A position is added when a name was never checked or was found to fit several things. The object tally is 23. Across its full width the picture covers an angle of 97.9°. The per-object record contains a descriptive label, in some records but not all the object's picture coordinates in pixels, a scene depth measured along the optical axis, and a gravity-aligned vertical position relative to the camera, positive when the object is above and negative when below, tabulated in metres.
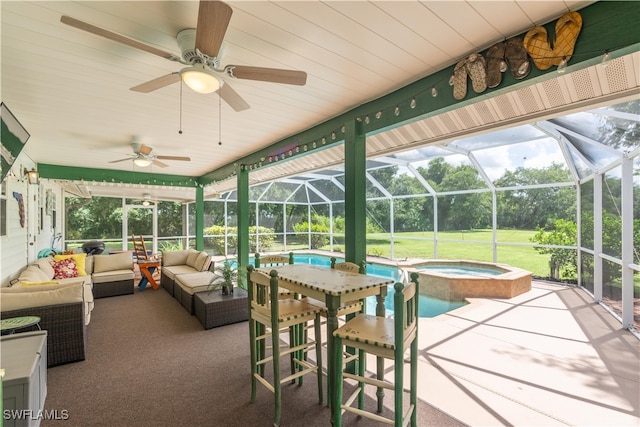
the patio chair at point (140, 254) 7.04 -0.97
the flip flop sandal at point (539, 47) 1.85 +1.12
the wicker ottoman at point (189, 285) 4.73 -1.20
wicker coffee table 4.10 -1.39
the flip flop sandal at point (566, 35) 1.73 +1.13
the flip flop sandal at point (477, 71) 2.15 +1.12
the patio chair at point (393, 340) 1.73 -0.83
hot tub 5.64 -1.49
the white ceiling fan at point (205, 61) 1.55 +1.07
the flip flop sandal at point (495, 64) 2.05 +1.12
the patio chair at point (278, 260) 3.10 -0.55
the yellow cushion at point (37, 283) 3.60 -0.86
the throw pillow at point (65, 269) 5.28 -0.96
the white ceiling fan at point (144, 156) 4.66 +1.10
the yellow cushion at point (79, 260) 5.60 -0.85
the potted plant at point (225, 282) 4.57 -1.09
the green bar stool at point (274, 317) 2.17 -0.86
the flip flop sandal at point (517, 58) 1.96 +1.11
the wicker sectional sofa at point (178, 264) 6.00 -1.12
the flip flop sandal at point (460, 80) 2.26 +1.11
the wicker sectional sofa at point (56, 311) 2.98 -1.00
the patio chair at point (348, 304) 2.54 -0.86
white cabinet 1.79 -1.07
